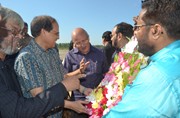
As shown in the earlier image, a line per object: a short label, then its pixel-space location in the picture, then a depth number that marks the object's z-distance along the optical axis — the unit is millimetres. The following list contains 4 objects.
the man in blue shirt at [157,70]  729
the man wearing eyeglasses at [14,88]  1045
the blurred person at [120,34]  2400
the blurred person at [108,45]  3537
